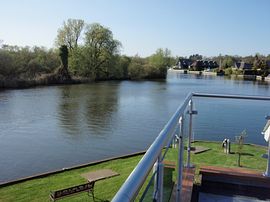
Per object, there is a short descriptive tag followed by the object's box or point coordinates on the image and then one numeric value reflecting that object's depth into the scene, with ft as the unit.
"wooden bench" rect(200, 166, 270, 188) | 9.28
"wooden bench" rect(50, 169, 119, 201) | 15.58
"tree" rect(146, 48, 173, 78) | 156.06
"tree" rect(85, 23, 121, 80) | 124.09
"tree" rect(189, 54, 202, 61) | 405.13
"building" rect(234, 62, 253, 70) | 241.23
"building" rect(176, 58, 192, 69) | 334.54
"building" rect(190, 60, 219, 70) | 295.45
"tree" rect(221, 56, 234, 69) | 266.48
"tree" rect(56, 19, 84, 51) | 126.10
